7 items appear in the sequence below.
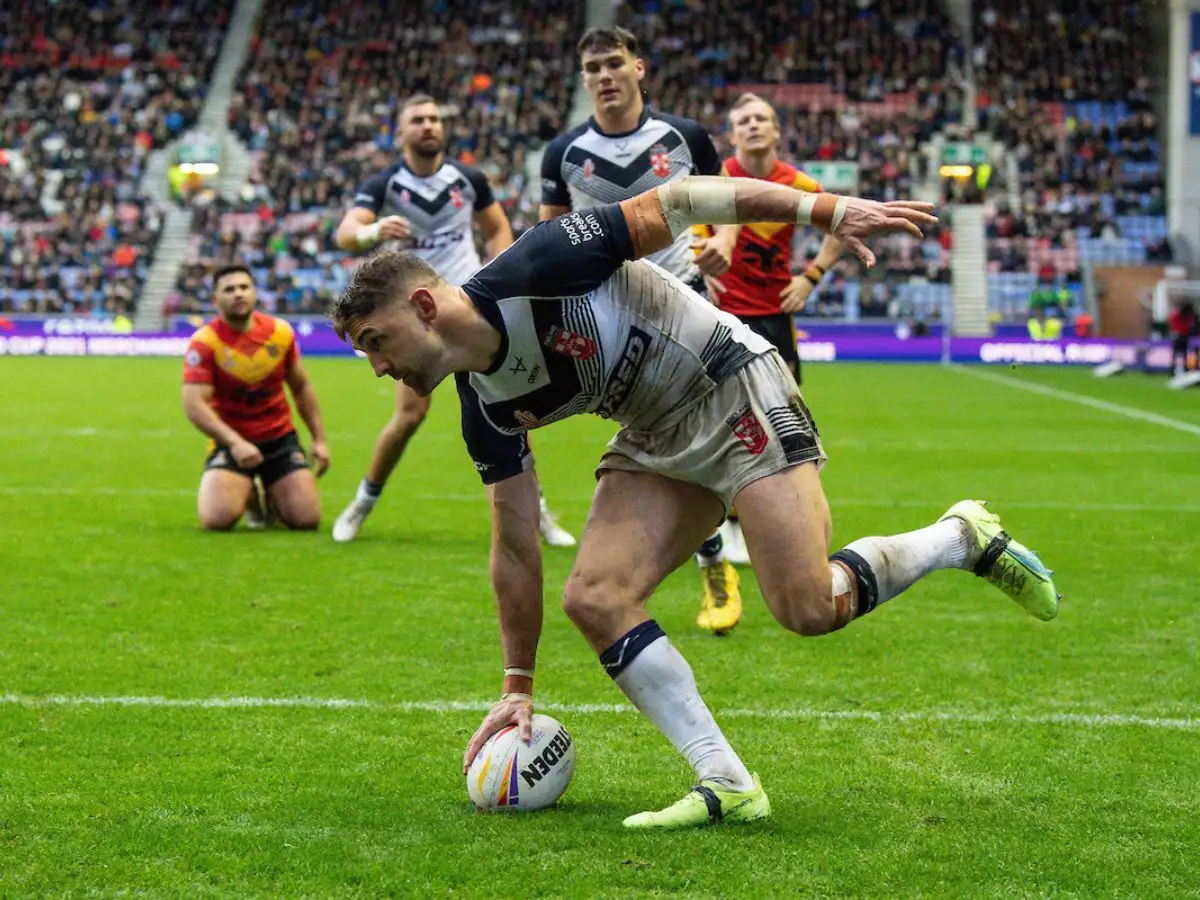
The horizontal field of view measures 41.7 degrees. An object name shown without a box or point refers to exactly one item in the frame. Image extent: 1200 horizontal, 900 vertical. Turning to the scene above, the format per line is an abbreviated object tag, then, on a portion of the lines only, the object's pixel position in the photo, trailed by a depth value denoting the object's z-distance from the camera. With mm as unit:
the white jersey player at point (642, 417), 4215
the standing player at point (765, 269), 8898
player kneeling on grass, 10273
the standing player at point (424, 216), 9922
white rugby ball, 4477
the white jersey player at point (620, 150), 7766
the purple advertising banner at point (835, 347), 31984
